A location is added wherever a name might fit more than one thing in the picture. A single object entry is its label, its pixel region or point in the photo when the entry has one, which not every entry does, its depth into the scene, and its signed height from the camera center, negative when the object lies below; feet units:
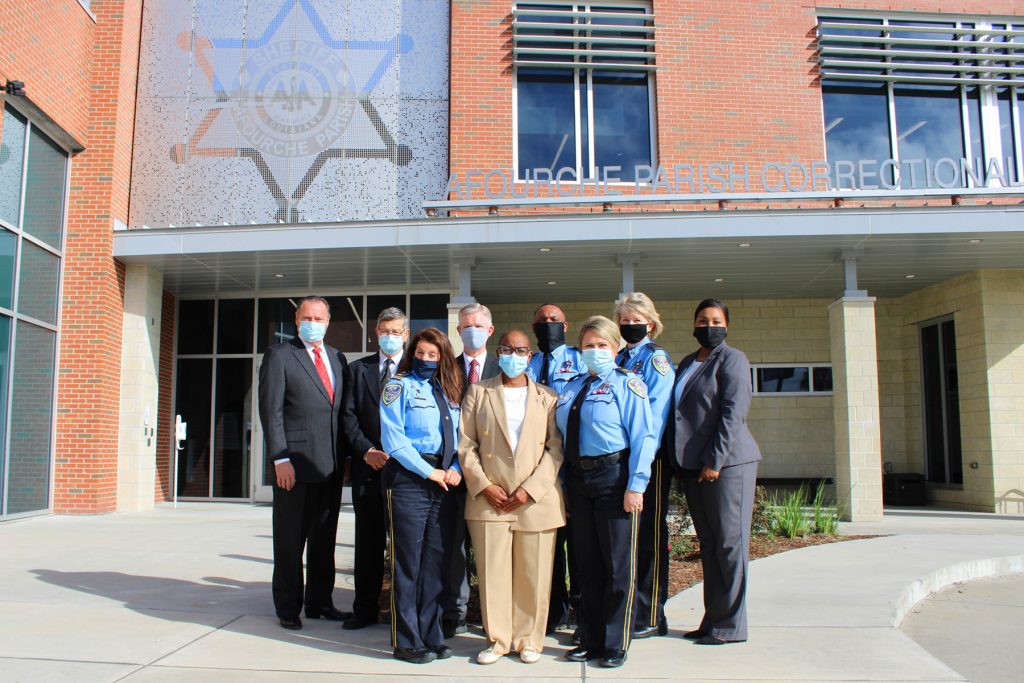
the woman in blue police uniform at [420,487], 14.55 -1.15
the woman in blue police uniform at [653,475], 15.56 -1.00
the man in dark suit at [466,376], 15.55 +0.90
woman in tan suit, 14.38 -1.50
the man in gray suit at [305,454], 16.79 -0.61
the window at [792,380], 47.19 +2.30
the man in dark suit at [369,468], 17.12 -0.92
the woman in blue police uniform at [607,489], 14.11 -1.14
